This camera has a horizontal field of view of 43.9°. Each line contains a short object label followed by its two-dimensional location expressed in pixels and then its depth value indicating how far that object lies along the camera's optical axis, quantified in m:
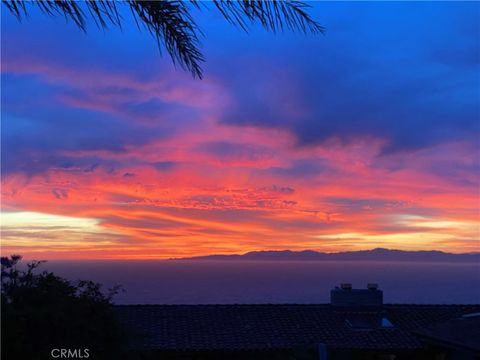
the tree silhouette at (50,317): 10.30
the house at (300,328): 19.59
